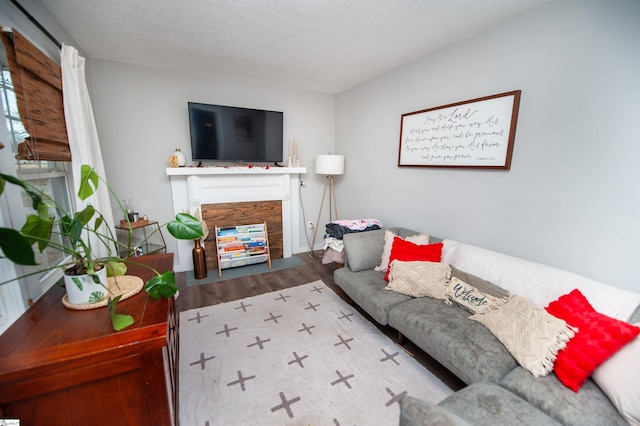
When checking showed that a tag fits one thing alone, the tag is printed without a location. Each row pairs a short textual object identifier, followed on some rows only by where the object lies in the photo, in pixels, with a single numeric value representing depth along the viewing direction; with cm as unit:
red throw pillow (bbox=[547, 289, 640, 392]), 112
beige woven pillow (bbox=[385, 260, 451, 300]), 195
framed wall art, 189
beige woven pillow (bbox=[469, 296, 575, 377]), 124
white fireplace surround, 302
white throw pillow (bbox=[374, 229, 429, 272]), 237
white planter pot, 103
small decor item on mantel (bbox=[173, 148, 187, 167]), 290
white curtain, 171
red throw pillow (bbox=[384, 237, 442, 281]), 217
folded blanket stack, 274
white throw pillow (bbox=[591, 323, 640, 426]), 99
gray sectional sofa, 103
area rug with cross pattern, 140
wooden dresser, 80
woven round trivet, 107
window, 124
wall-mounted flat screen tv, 293
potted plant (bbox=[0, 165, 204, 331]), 89
